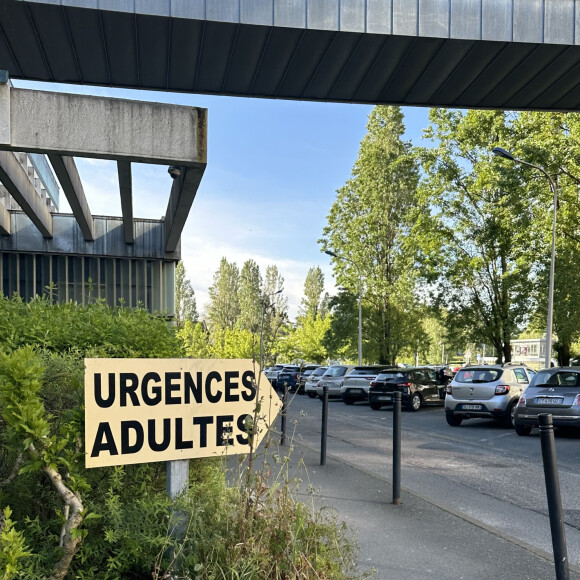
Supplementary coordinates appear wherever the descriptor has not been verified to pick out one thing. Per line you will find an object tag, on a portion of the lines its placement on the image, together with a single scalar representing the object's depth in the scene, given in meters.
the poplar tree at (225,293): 85.06
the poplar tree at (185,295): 83.34
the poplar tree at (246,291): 73.63
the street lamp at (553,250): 21.76
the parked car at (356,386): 25.86
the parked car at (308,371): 34.54
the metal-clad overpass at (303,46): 8.28
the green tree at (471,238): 29.09
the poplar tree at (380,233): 39.34
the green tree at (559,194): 22.77
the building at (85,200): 8.39
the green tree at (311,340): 59.78
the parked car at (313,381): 31.92
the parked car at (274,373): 40.53
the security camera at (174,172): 11.99
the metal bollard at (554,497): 3.71
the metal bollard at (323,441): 8.76
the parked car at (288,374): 35.31
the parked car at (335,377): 28.38
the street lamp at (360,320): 36.91
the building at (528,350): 62.00
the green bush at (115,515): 3.00
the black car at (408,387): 21.98
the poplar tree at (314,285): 86.75
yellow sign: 3.33
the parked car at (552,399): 12.66
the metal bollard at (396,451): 6.42
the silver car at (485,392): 15.37
